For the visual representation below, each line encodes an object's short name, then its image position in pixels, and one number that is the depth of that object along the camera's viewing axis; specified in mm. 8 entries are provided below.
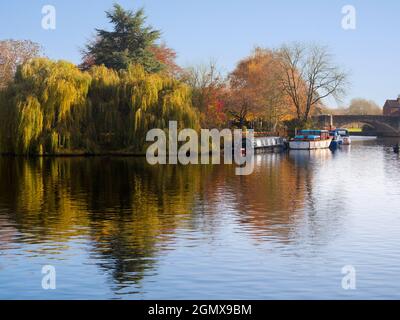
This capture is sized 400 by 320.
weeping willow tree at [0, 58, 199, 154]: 74500
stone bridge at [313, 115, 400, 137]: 155300
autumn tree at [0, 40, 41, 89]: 106250
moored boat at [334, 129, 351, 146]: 124344
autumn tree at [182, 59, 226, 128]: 87000
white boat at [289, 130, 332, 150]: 104000
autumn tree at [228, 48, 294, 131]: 111188
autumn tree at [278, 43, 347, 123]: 115688
